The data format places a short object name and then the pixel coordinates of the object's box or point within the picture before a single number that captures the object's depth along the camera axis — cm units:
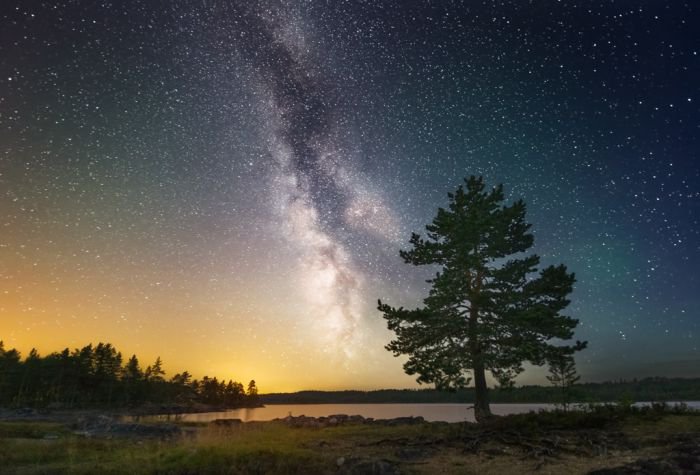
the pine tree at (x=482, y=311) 2534
